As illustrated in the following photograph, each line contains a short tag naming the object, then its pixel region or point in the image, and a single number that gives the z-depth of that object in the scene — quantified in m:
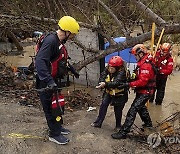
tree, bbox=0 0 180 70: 6.87
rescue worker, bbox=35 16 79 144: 3.87
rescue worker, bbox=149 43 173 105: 7.04
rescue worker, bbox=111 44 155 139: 4.98
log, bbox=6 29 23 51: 14.42
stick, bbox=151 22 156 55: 6.01
